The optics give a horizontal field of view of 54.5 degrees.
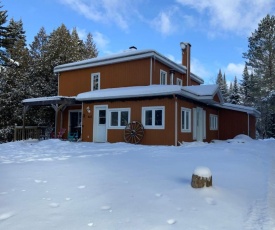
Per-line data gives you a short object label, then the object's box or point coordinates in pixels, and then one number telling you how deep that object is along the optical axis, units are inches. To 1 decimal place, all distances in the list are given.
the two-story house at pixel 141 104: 524.1
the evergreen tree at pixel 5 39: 937.5
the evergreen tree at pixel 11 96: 909.8
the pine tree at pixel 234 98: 1346.0
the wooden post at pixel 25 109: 672.1
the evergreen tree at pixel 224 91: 1636.3
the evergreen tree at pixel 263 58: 1123.3
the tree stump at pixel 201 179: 178.4
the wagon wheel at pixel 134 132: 538.0
